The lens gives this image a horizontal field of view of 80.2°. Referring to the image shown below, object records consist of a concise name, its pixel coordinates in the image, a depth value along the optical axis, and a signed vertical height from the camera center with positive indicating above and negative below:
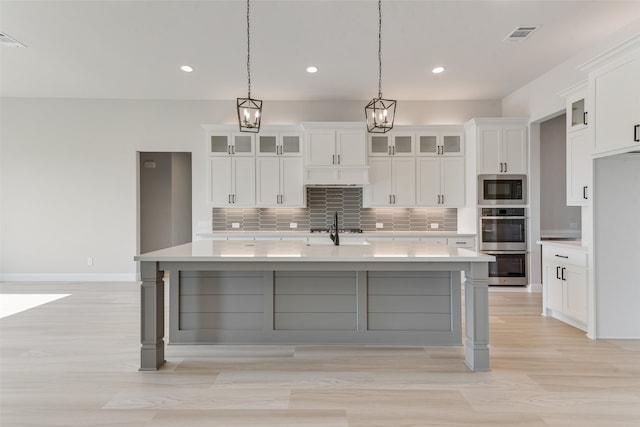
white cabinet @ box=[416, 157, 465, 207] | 6.06 +0.50
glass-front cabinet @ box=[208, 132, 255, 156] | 6.00 +1.09
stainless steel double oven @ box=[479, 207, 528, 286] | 5.66 -0.45
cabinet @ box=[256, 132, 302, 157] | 6.04 +1.10
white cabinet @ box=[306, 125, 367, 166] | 5.88 +1.02
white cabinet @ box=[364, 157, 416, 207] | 6.05 +0.50
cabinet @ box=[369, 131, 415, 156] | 6.04 +1.09
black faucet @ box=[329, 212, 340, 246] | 3.71 -0.24
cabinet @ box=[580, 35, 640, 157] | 3.05 +0.98
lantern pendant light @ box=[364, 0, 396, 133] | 2.98 +0.76
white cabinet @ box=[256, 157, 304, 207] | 6.03 +0.49
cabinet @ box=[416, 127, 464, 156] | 6.07 +1.14
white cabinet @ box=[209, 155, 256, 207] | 6.00 +0.46
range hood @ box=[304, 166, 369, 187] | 5.88 +0.59
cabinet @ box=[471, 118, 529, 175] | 5.70 +0.99
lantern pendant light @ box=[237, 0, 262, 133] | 2.98 +0.77
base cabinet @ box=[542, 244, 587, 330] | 3.71 -0.75
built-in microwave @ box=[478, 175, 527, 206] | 5.70 +0.32
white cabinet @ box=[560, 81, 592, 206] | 3.85 +0.68
